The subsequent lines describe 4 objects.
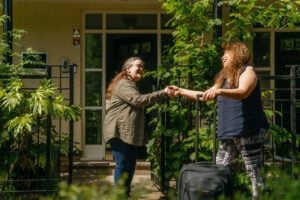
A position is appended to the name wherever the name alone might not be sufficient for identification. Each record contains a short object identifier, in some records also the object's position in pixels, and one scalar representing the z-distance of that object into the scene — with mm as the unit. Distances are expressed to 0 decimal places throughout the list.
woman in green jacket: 7798
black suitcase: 5488
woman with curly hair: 6695
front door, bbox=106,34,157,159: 12784
